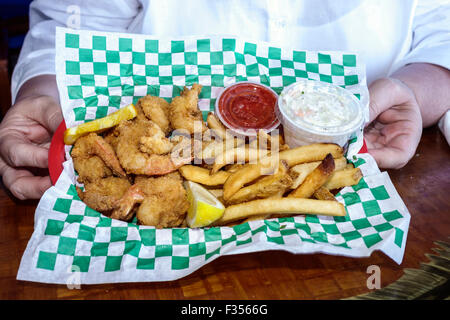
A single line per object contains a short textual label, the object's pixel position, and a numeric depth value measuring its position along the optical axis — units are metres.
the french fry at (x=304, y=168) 0.34
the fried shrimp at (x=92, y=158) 0.36
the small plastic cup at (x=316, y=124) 0.37
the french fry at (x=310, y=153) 0.34
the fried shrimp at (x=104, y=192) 0.33
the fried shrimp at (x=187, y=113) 0.39
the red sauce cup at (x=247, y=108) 0.41
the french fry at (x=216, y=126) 0.38
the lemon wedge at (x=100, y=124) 0.36
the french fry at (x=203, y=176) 0.34
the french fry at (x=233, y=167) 0.35
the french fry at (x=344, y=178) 0.35
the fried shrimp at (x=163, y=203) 0.33
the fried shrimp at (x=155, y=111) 0.39
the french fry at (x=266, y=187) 0.32
